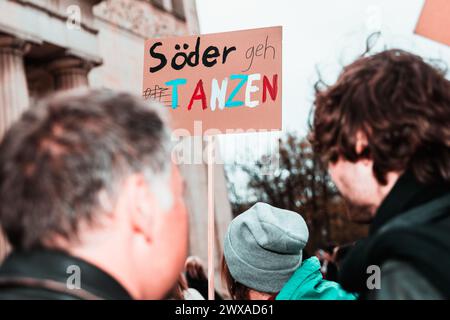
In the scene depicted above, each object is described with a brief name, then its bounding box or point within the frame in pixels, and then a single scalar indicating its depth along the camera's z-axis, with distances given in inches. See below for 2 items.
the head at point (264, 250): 135.9
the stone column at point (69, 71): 384.2
